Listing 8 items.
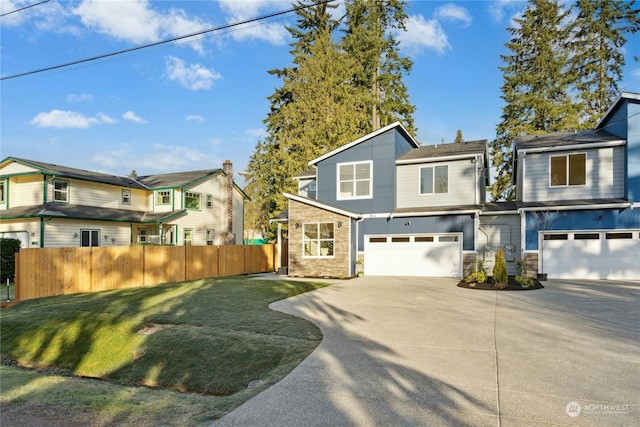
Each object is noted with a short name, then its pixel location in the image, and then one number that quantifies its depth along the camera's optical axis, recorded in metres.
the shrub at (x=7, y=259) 16.21
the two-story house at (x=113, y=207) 20.58
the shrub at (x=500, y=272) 13.29
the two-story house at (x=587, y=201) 15.04
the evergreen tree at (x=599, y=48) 28.39
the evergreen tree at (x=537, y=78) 28.30
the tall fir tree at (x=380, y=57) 32.62
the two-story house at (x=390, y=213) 16.92
